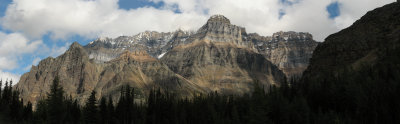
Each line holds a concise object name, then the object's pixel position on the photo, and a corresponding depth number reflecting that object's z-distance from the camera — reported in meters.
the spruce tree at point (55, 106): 101.06
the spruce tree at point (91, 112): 117.56
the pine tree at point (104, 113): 127.38
